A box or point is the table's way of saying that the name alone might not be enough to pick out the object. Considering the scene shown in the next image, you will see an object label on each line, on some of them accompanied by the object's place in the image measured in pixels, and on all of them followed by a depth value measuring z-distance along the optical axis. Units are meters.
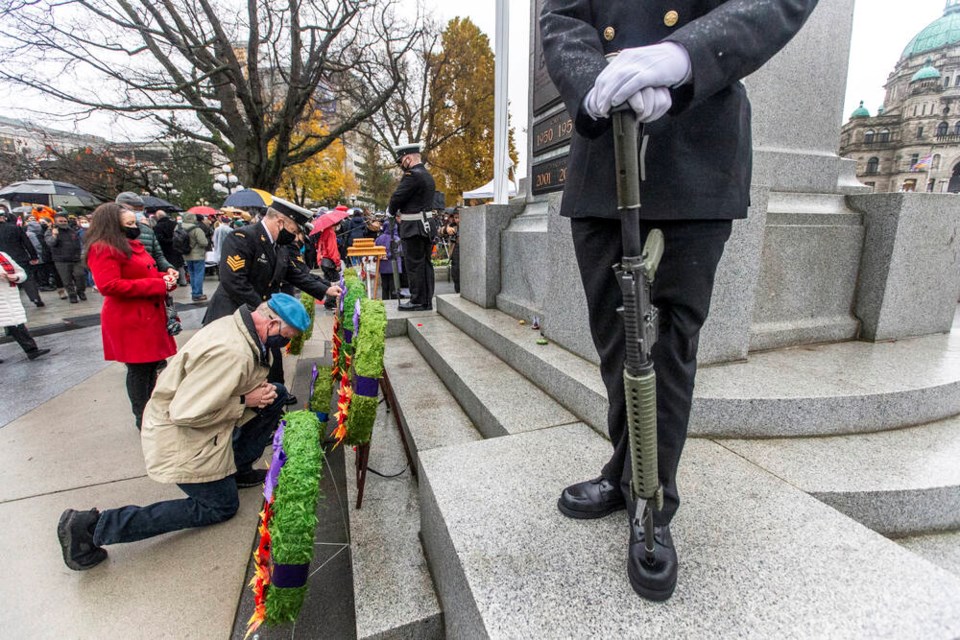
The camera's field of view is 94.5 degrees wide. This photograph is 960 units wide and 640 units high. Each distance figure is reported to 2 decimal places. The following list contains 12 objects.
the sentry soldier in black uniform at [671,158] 1.00
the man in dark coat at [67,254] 10.28
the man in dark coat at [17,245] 9.16
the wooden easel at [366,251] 6.19
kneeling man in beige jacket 2.29
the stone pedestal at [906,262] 2.95
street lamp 19.77
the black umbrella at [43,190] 12.00
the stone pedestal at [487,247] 4.84
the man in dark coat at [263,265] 3.59
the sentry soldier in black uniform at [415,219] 5.71
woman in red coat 3.33
